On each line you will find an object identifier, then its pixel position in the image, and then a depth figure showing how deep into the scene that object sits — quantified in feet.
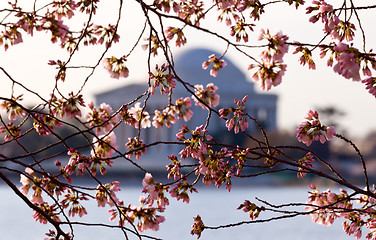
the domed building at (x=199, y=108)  322.03
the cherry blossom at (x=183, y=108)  23.84
